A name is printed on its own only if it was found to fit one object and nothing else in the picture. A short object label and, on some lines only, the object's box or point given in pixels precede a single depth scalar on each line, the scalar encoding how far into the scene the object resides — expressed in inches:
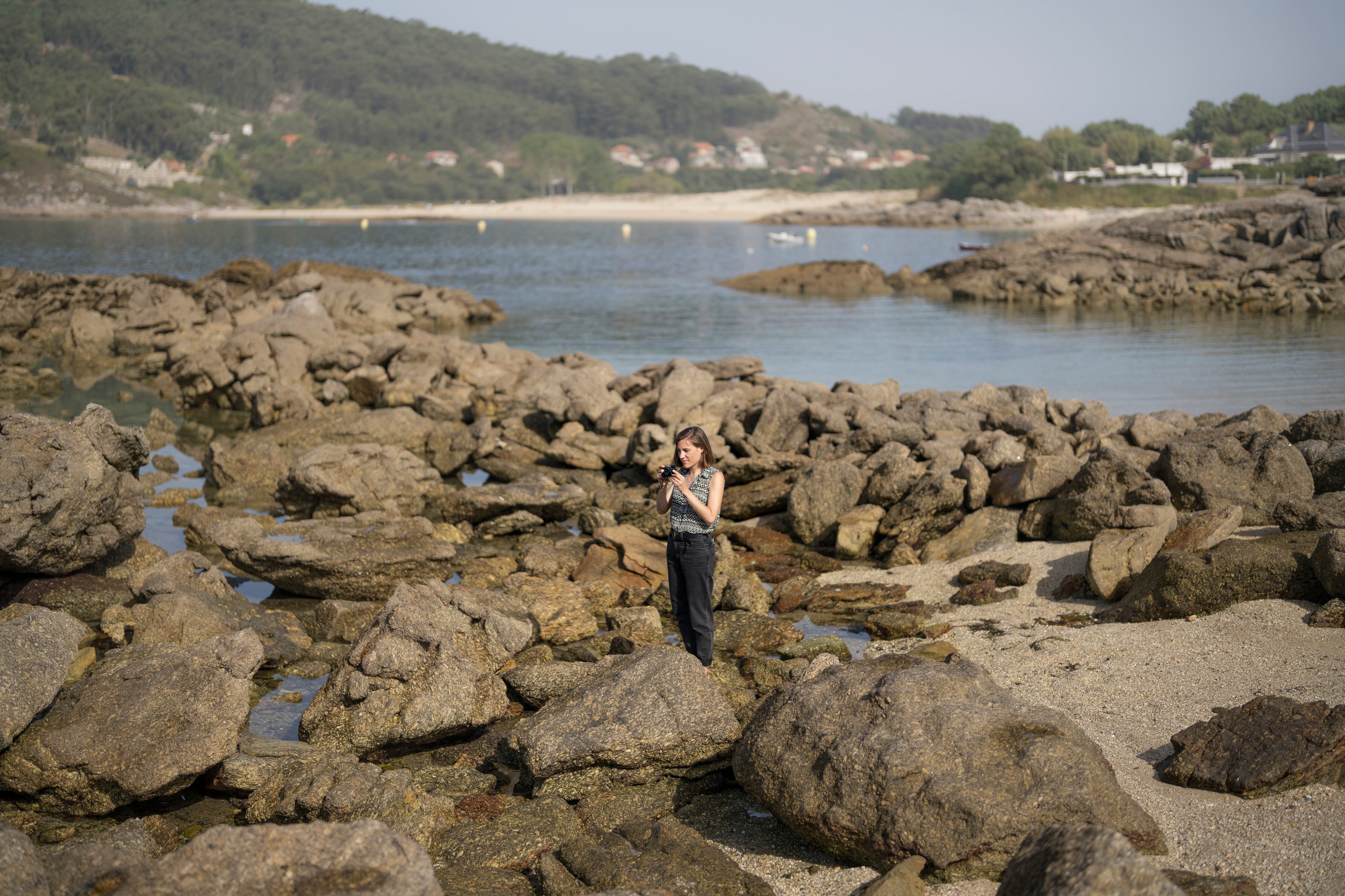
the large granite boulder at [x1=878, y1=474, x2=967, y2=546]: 472.7
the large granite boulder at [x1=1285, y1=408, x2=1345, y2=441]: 482.6
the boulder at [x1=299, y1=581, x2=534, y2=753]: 293.9
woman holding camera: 311.4
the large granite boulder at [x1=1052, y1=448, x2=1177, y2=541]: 403.9
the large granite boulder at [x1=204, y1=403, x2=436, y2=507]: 584.4
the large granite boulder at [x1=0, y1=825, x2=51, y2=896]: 170.2
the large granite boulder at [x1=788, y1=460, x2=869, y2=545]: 496.7
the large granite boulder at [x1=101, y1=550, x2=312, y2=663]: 342.6
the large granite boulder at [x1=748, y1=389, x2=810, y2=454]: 610.9
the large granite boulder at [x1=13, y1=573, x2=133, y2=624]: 382.3
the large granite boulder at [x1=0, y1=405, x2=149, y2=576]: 369.4
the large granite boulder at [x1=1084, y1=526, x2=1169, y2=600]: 368.8
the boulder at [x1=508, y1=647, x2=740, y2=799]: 254.5
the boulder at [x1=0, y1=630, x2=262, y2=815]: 256.1
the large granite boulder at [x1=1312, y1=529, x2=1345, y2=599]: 308.2
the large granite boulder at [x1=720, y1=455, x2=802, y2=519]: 537.0
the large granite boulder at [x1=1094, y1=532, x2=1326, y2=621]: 323.9
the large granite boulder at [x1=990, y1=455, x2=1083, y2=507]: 461.7
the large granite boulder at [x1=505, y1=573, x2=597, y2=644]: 384.8
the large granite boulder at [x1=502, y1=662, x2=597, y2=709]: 316.8
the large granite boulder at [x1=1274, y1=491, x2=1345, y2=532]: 371.6
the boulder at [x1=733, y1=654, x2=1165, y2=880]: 201.3
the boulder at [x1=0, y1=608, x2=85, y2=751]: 258.4
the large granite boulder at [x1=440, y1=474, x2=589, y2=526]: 523.5
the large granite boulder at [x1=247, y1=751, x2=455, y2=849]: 237.1
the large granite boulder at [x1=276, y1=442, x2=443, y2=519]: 525.3
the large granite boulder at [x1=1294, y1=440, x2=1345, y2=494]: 437.1
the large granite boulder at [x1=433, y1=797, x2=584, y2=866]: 225.6
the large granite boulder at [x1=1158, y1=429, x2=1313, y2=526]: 422.6
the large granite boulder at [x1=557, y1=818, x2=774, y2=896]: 210.8
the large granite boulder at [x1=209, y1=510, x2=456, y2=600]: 413.4
